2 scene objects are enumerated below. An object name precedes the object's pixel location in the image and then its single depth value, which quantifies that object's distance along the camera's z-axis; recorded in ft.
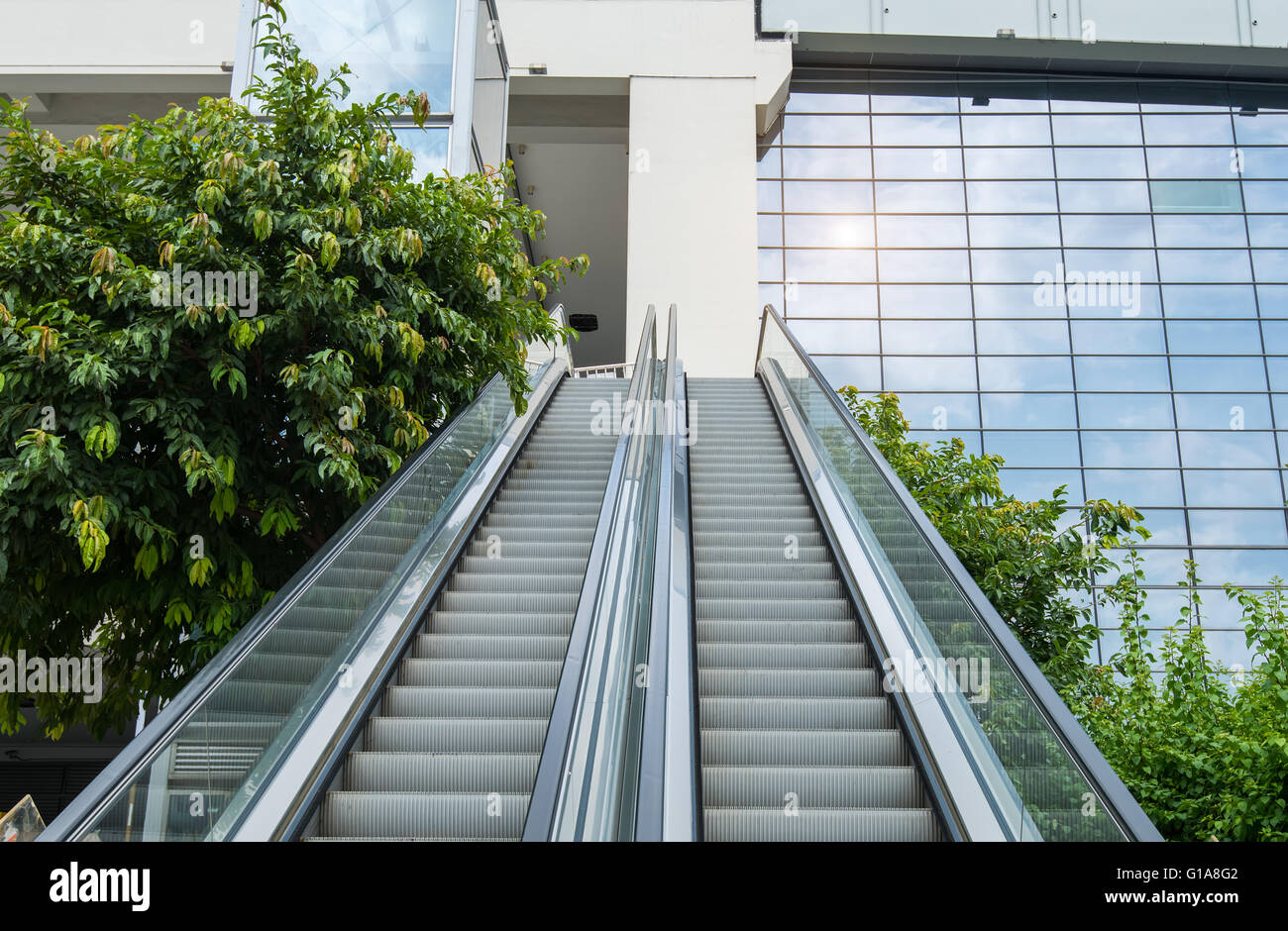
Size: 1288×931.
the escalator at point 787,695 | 12.85
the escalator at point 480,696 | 12.67
